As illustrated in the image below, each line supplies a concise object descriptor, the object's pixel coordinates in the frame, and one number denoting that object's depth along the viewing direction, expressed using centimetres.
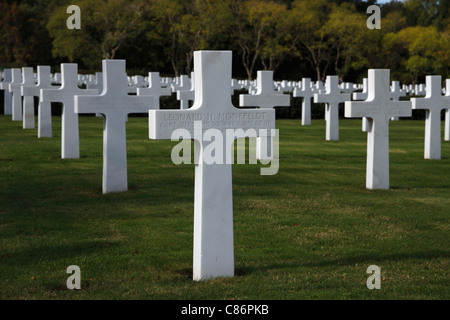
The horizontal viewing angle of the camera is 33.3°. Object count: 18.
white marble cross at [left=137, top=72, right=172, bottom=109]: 2218
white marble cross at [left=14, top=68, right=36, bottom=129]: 2187
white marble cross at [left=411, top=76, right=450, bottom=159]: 1584
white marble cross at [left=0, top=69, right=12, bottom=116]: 2858
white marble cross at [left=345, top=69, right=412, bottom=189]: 1174
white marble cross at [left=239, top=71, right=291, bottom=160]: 1588
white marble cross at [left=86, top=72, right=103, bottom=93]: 2697
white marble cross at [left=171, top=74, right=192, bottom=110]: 3008
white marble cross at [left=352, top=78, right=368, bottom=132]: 2503
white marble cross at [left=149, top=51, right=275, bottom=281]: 643
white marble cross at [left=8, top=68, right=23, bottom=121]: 2367
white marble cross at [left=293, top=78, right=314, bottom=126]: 2795
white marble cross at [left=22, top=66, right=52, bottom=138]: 1938
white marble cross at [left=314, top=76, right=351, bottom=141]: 2145
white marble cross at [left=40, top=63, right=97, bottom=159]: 1520
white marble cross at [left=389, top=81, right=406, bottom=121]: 3022
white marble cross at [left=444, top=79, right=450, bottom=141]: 2012
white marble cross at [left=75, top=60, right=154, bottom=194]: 1112
